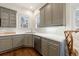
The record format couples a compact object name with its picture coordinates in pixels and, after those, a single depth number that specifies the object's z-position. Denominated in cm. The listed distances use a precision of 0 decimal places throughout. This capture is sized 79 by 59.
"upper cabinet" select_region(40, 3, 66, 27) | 189
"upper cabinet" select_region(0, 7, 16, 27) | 209
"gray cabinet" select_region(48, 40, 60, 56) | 156
